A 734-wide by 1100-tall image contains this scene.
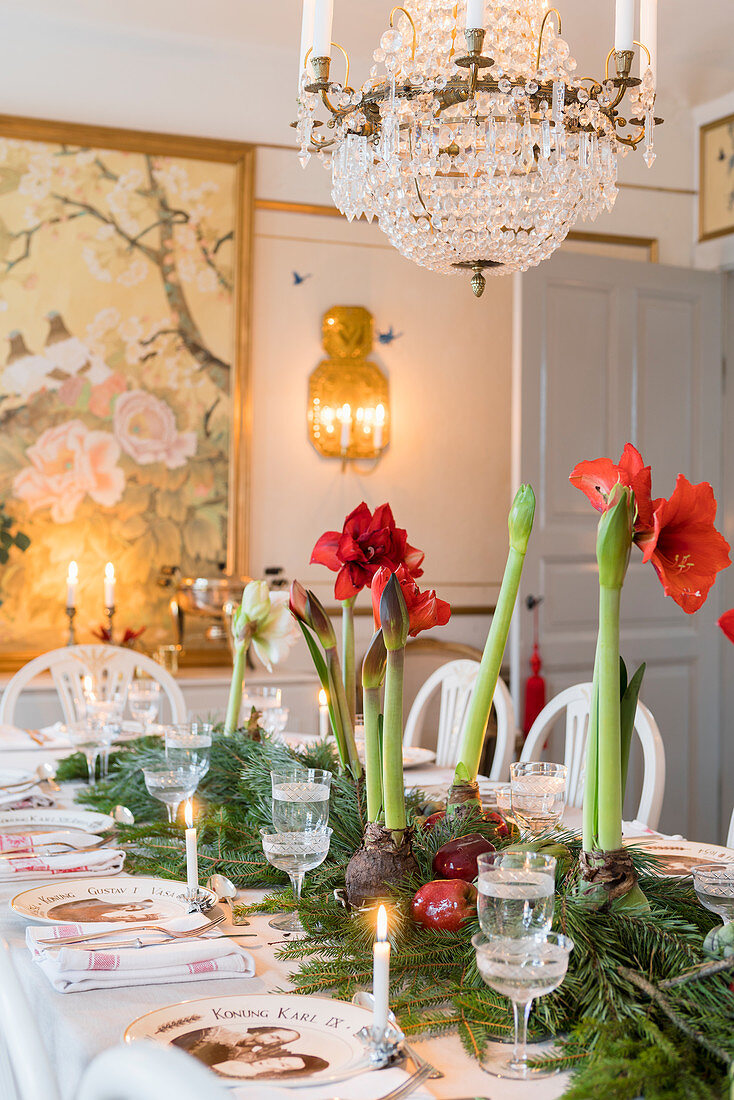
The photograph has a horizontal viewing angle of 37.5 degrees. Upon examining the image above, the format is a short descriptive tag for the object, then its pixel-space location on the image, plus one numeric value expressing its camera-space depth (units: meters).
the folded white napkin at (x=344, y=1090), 0.87
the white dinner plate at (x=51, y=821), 1.77
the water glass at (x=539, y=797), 1.46
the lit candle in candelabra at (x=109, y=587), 3.46
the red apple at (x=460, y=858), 1.23
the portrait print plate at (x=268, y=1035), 0.91
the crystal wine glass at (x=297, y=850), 1.25
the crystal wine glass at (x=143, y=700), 2.41
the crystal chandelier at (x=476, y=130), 1.93
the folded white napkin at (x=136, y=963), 1.09
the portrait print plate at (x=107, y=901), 1.29
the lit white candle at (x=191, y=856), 1.26
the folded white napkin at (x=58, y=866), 1.49
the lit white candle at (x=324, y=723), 2.44
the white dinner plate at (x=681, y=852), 1.60
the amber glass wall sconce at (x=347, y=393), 4.03
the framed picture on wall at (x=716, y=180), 4.33
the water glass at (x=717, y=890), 1.13
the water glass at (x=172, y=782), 1.63
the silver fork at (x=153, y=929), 1.18
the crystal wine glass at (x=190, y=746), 1.63
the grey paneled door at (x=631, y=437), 3.98
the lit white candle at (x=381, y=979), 0.86
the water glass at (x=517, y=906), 0.94
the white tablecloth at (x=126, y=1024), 0.91
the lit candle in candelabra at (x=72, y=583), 3.46
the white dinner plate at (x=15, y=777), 2.06
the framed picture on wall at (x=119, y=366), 3.66
